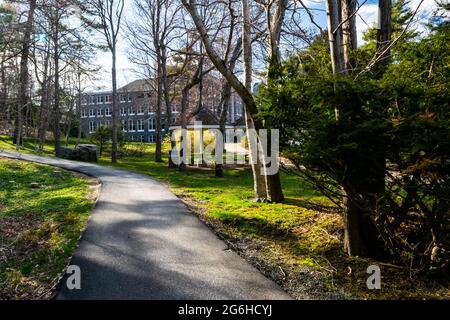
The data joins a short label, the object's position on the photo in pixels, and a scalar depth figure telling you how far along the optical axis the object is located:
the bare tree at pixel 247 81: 8.30
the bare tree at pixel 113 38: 24.67
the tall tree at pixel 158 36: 21.30
